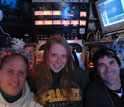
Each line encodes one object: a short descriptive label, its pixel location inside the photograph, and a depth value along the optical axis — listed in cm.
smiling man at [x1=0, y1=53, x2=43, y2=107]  108
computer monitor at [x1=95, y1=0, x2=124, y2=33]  225
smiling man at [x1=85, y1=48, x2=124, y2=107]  130
